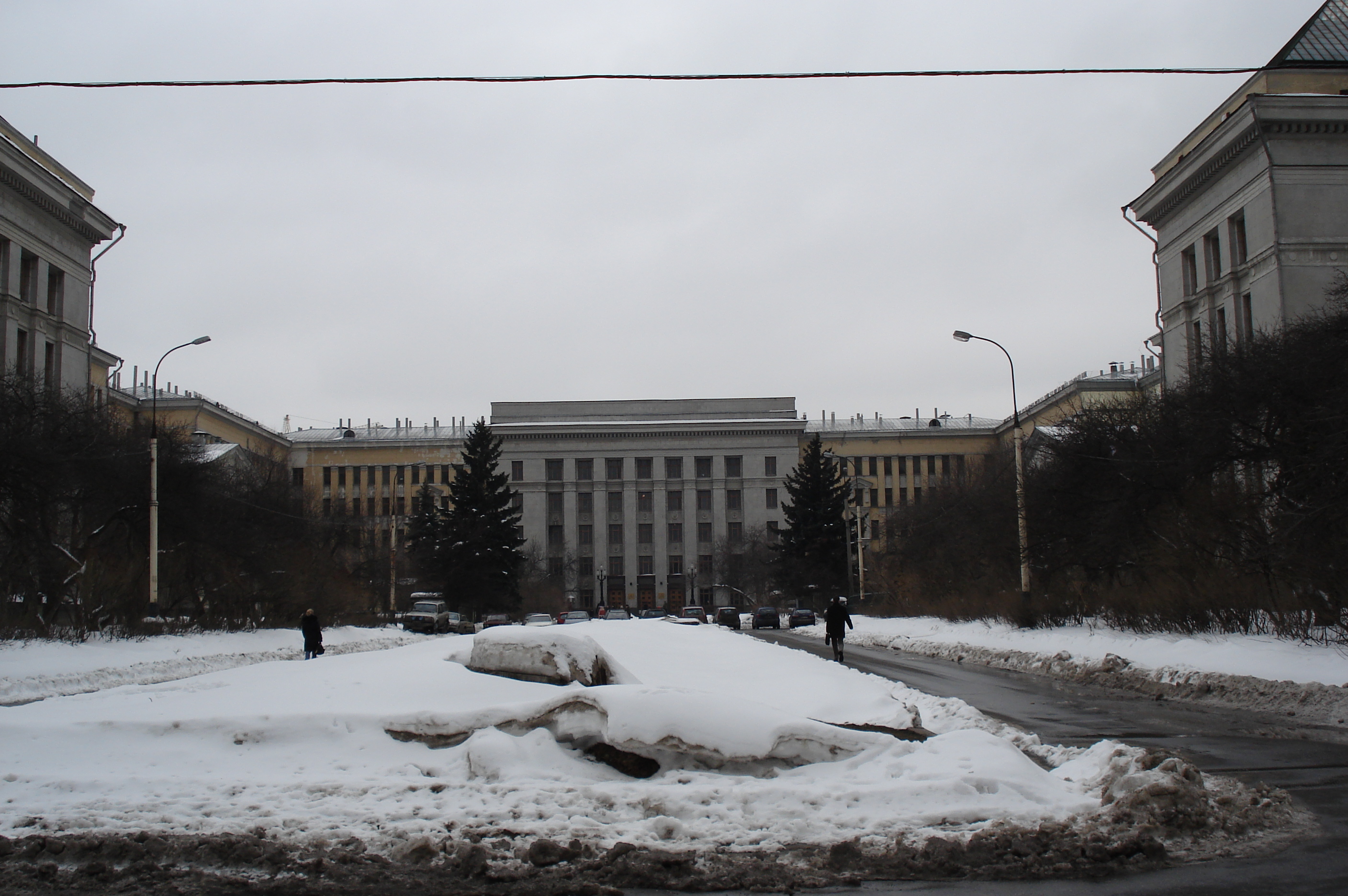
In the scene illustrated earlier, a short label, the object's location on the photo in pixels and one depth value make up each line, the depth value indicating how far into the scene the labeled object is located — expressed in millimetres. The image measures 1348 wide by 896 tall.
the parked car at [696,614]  69625
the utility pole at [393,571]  65906
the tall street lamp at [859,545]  67275
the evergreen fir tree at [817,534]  80688
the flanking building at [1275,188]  44000
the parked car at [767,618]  66000
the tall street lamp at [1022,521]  33312
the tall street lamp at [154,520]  31484
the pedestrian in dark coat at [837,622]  25469
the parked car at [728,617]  66875
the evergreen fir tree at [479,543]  71500
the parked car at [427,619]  52656
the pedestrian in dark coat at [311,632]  26344
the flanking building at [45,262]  48406
